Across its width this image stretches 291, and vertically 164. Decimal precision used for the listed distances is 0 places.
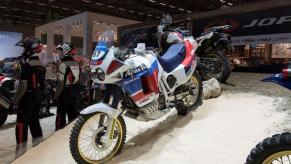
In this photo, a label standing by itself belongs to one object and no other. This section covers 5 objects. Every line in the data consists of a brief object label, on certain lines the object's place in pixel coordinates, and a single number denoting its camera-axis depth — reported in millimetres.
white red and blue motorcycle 1990
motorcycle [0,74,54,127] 4230
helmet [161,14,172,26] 3188
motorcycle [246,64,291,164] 1334
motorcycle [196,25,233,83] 3650
